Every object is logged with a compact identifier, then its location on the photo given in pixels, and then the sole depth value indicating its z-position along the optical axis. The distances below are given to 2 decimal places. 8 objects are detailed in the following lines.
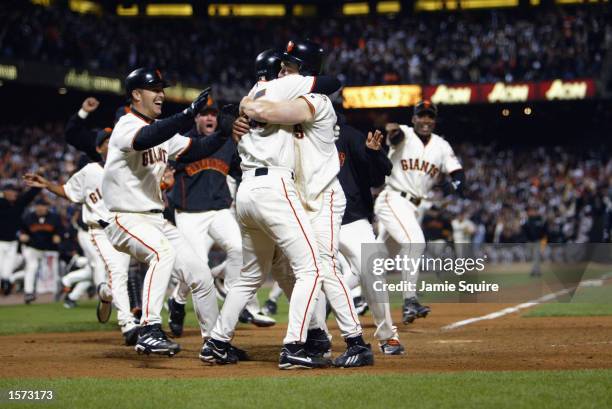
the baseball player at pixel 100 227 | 18.89
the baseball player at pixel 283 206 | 13.44
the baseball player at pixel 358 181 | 16.58
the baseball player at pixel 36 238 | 33.98
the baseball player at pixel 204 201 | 20.98
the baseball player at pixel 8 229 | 34.19
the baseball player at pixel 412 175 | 21.66
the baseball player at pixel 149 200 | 14.93
